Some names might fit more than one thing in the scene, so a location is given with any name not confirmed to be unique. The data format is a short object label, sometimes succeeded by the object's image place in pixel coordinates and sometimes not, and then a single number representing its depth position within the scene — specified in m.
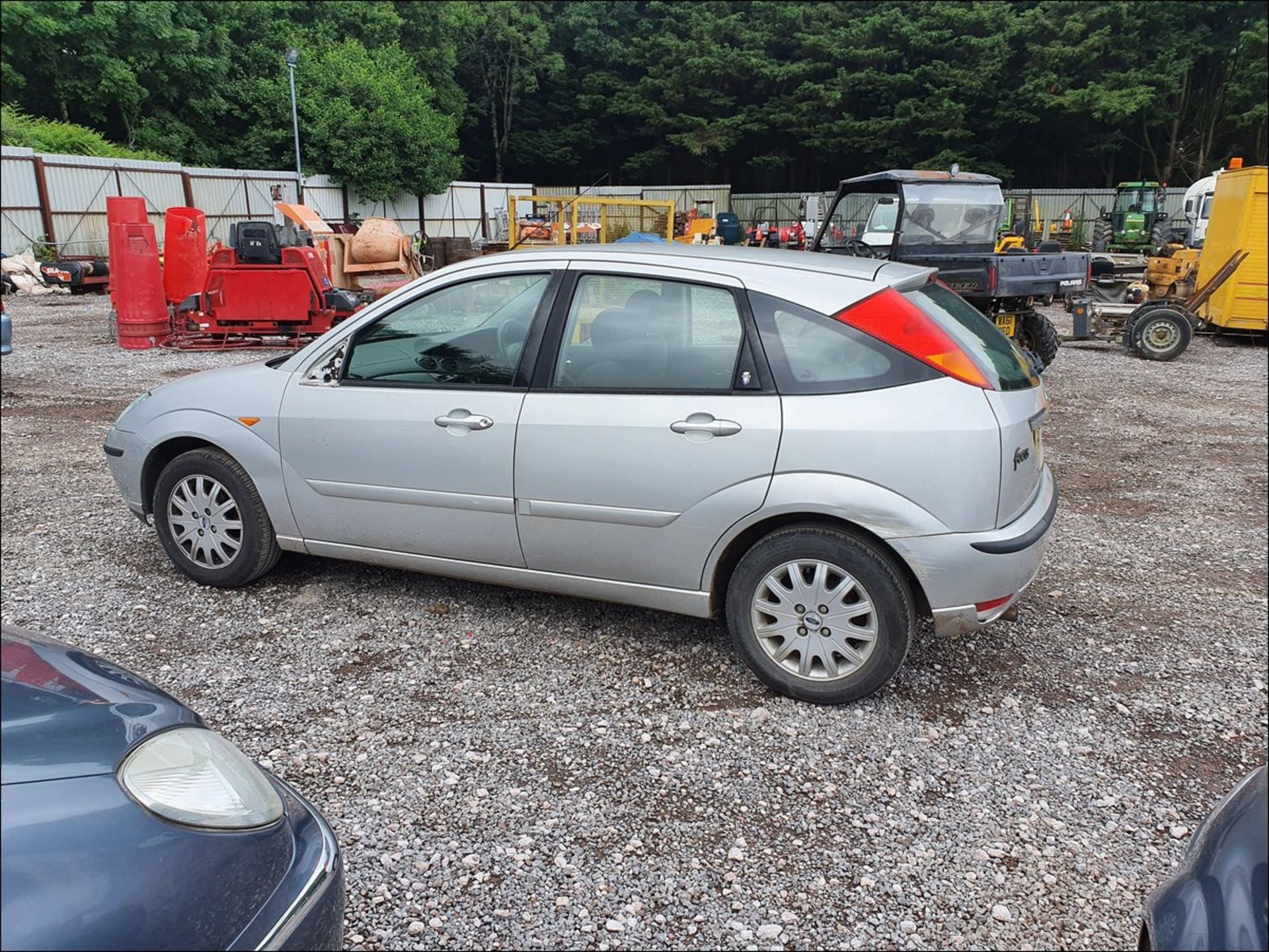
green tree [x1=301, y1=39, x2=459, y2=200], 32.50
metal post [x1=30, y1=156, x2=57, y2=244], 21.84
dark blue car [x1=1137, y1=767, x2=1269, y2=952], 1.41
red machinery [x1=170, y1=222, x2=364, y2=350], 12.13
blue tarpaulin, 15.41
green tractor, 29.69
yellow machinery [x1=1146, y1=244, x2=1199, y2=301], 14.71
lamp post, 25.66
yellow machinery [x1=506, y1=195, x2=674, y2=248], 15.28
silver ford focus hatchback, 3.33
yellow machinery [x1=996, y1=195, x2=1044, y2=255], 17.23
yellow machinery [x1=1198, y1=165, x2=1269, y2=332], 12.75
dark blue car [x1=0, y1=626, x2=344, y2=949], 1.38
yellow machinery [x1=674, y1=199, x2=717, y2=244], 22.75
